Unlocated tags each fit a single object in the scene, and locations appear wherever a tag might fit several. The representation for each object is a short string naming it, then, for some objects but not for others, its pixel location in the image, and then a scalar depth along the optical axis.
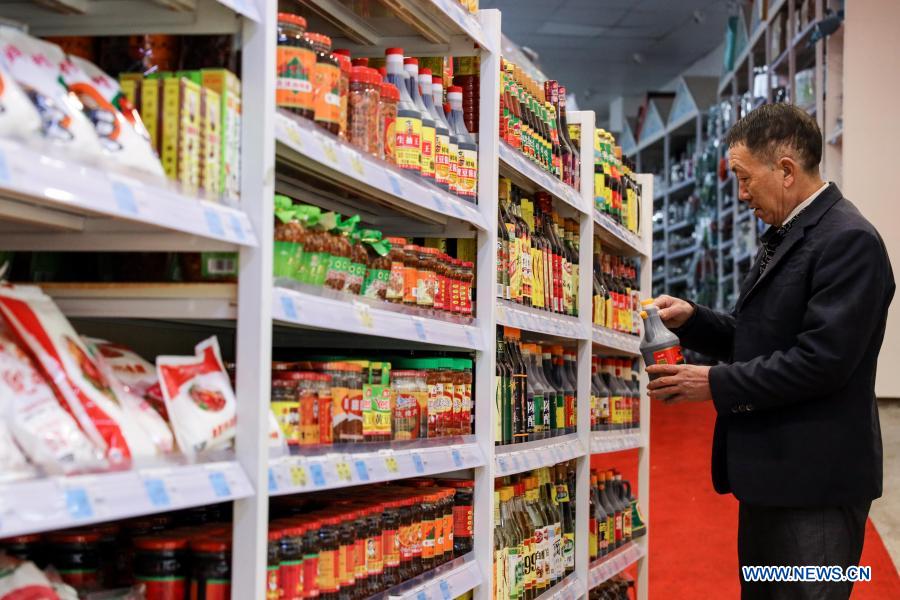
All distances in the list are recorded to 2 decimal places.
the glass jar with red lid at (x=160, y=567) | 1.85
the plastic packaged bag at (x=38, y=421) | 1.51
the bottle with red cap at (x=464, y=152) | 2.94
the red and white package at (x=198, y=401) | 1.79
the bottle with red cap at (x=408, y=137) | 2.62
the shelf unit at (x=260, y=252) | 1.51
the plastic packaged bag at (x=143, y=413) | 1.75
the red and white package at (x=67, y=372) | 1.62
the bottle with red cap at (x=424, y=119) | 2.69
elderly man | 2.91
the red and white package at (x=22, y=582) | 1.56
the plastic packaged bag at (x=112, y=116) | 1.63
